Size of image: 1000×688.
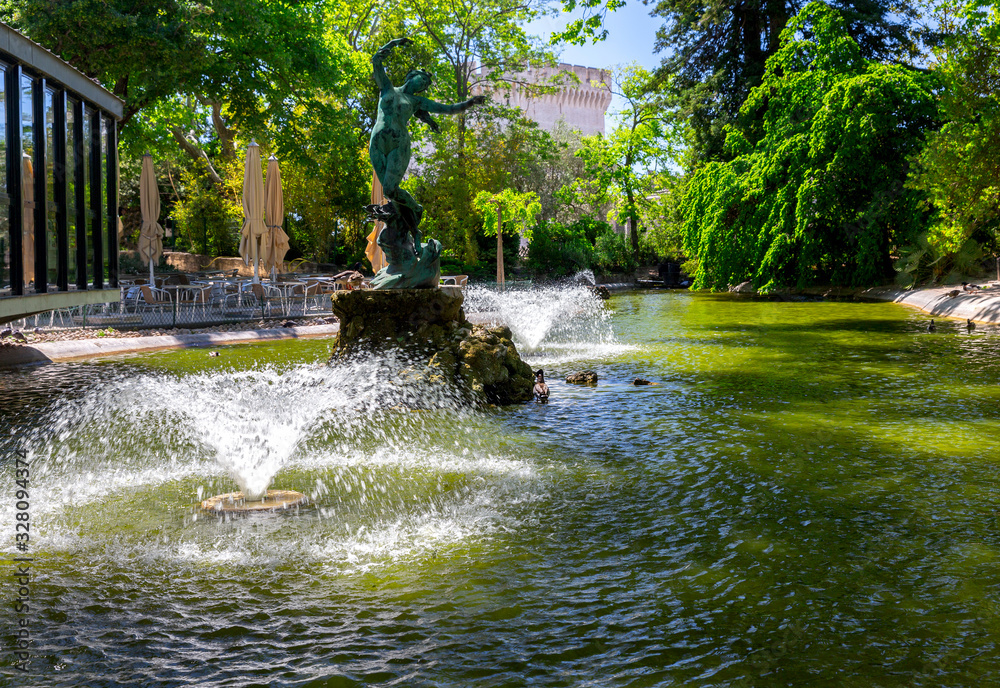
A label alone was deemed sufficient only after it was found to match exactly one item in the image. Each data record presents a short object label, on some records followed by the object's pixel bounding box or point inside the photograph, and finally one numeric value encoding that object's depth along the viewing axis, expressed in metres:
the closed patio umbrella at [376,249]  17.98
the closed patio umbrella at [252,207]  19.06
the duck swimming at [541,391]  9.23
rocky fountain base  9.34
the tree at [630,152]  43.09
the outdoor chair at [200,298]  17.19
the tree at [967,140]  19.20
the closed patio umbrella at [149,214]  19.06
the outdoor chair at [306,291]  18.86
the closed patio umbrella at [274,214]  20.00
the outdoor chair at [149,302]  15.98
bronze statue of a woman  11.38
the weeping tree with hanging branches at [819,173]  25.31
